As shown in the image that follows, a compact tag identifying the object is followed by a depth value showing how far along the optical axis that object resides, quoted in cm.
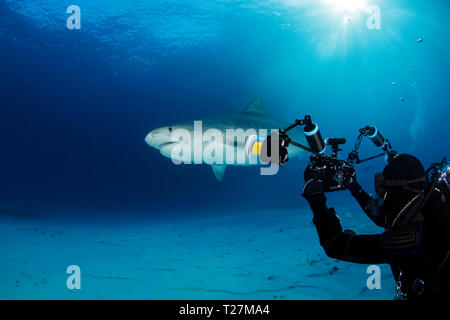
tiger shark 778
